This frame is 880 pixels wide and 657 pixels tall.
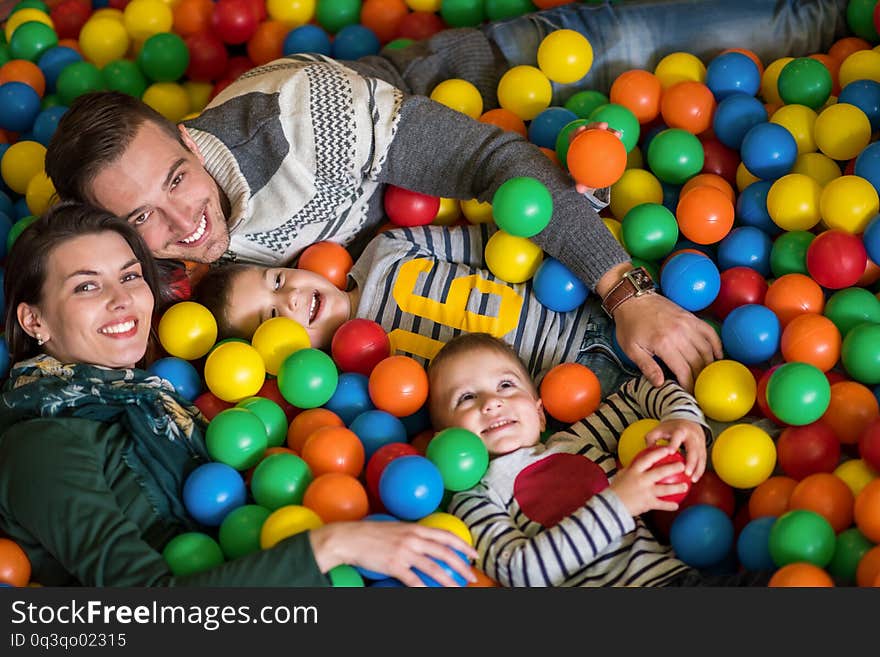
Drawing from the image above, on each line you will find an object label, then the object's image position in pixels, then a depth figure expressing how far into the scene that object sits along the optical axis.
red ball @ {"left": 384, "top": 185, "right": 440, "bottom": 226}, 2.21
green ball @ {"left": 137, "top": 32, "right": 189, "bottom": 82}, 2.69
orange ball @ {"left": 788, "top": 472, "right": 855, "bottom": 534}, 1.51
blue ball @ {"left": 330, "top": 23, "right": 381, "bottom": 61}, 2.70
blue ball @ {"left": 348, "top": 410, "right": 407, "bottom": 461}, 1.81
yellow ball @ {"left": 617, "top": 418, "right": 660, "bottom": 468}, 1.70
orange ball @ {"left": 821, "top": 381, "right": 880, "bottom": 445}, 1.67
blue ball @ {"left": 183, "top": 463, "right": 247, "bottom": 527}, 1.67
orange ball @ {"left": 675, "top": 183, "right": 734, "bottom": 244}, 2.03
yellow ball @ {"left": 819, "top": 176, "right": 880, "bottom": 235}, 1.90
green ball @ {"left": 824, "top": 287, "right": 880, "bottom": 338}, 1.82
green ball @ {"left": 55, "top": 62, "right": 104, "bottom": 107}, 2.71
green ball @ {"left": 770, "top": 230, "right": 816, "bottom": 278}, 1.97
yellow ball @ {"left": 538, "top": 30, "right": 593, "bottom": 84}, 2.38
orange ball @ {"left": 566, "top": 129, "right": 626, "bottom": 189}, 1.96
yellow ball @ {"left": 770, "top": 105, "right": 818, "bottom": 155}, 2.17
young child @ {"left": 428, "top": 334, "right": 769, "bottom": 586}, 1.54
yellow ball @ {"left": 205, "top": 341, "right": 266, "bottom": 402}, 1.87
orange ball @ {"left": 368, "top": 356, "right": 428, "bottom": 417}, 1.84
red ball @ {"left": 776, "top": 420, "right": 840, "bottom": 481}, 1.64
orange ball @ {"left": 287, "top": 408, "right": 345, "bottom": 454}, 1.84
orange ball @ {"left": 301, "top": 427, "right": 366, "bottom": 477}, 1.71
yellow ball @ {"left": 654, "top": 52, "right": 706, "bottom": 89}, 2.39
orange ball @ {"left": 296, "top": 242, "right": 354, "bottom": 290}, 2.17
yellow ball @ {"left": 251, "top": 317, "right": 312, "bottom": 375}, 1.95
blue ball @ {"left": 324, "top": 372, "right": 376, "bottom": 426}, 1.92
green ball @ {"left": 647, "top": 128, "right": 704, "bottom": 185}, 2.18
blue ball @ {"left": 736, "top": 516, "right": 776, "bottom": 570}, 1.52
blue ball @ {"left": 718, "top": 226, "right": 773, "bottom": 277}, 2.03
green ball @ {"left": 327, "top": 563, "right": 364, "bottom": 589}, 1.46
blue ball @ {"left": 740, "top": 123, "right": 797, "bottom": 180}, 2.08
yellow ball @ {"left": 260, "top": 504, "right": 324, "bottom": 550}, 1.53
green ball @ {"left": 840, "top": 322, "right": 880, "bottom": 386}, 1.70
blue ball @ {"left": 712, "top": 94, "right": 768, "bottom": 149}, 2.21
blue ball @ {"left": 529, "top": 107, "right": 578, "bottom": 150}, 2.34
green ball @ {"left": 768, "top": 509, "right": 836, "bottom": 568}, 1.44
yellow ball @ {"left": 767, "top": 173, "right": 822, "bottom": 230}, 2.00
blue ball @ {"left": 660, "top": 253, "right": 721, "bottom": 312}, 1.90
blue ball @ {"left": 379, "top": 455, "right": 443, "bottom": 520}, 1.58
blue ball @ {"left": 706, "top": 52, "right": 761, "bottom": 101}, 2.30
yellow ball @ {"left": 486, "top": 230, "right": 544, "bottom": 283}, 2.06
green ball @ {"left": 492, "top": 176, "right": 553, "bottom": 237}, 1.94
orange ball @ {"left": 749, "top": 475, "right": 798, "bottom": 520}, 1.60
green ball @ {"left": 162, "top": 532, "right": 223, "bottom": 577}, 1.54
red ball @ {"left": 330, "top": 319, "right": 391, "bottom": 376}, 1.97
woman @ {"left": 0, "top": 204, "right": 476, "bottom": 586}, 1.46
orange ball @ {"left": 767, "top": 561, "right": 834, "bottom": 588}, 1.39
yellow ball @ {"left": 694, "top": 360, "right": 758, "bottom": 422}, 1.74
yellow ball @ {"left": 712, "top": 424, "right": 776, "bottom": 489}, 1.64
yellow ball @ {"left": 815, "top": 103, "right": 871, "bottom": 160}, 2.07
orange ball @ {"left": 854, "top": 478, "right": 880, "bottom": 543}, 1.43
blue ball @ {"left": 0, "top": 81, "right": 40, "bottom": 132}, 2.65
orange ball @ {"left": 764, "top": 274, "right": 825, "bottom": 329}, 1.87
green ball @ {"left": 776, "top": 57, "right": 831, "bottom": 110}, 2.24
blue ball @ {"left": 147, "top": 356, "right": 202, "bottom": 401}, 1.93
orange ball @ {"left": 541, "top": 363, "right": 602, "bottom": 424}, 1.84
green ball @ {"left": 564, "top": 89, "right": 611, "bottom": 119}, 2.42
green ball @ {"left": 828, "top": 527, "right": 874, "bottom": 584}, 1.45
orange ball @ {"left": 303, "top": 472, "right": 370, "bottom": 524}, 1.60
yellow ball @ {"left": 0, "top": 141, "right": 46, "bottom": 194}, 2.52
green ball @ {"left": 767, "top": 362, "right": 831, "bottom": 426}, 1.63
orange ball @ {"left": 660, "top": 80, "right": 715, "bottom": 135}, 2.26
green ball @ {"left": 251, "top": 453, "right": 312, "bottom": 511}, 1.66
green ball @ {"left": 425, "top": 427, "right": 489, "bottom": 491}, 1.64
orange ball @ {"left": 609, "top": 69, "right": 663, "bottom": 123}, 2.33
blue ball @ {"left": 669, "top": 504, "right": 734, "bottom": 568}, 1.58
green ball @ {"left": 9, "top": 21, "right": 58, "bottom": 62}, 2.86
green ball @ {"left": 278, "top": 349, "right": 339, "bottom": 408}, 1.86
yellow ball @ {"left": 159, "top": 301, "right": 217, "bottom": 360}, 1.96
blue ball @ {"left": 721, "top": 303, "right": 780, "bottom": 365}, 1.81
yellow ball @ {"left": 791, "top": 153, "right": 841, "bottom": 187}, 2.08
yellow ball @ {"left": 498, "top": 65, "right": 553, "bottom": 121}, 2.43
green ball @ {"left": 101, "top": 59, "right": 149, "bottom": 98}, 2.72
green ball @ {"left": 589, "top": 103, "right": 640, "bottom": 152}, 2.21
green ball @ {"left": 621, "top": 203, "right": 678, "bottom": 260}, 2.04
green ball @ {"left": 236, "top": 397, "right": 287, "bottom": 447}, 1.86
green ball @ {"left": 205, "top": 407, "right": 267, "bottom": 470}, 1.74
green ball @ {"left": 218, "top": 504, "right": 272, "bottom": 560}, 1.59
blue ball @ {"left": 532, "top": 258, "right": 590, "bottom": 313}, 2.00
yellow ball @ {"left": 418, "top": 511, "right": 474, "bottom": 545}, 1.56
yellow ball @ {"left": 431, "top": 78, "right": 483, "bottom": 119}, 2.42
